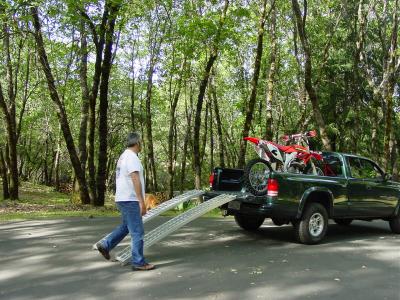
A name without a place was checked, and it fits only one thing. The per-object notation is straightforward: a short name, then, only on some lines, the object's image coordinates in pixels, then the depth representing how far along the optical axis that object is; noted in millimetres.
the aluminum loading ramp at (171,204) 7998
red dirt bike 8812
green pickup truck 8477
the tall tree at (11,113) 20875
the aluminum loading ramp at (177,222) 7086
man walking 6617
